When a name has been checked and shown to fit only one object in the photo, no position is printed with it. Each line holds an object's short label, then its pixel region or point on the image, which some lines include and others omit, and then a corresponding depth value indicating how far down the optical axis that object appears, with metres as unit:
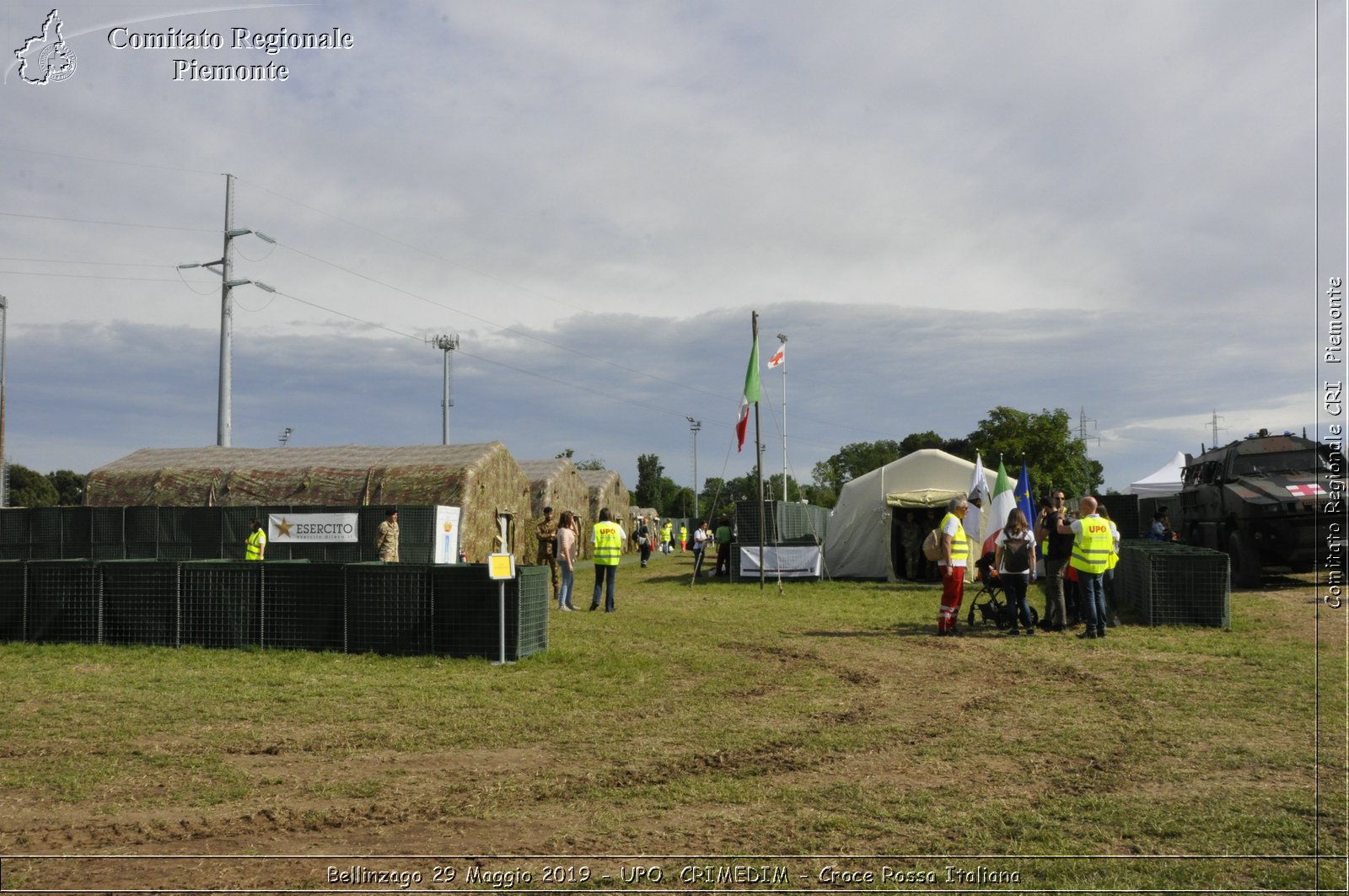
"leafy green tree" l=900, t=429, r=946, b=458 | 85.25
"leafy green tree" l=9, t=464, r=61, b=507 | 75.50
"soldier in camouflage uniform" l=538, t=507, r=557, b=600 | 19.06
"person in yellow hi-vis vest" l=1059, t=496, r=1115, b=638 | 13.10
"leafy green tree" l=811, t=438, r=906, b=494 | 89.47
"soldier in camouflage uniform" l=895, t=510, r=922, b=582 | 25.52
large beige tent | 25.19
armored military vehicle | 18.84
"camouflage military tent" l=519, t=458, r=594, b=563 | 38.72
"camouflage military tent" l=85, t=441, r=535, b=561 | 28.95
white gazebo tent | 37.91
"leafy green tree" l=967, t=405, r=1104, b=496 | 51.94
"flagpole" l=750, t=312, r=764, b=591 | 23.84
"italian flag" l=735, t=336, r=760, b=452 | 23.12
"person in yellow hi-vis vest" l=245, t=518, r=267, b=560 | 21.06
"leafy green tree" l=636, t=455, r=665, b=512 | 109.81
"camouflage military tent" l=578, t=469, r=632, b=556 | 47.57
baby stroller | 14.52
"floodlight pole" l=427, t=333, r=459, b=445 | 52.09
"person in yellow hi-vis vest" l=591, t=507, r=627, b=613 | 17.31
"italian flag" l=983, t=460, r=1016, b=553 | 16.05
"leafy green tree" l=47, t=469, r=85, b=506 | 80.74
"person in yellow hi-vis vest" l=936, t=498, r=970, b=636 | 13.80
